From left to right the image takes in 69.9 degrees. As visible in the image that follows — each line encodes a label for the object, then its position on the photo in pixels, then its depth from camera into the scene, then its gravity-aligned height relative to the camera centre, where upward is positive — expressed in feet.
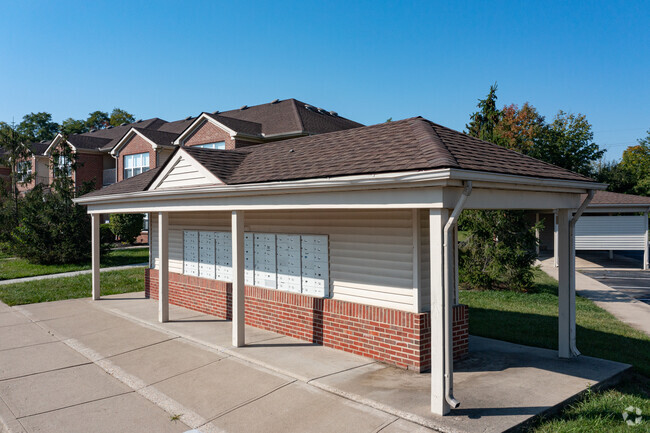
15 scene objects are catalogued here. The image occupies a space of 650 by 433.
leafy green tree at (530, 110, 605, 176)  116.67 +17.93
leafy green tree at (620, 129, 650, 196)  118.62 +14.16
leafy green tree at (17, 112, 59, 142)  245.24 +51.01
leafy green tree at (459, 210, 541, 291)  48.44 -3.28
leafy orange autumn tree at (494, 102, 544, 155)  125.18 +28.89
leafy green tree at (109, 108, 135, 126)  224.53 +50.24
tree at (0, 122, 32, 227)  84.38 +12.76
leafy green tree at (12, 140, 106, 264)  67.26 -1.57
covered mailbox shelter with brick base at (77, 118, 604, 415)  17.75 -0.15
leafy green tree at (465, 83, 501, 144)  51.31 +11.70
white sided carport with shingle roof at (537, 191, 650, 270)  73.92 -1.50
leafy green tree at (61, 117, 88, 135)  233.84 +48.64
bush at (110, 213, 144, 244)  90.38 -1.26
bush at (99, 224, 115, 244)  76.92 -2.59
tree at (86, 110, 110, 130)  245.12 +53.54
